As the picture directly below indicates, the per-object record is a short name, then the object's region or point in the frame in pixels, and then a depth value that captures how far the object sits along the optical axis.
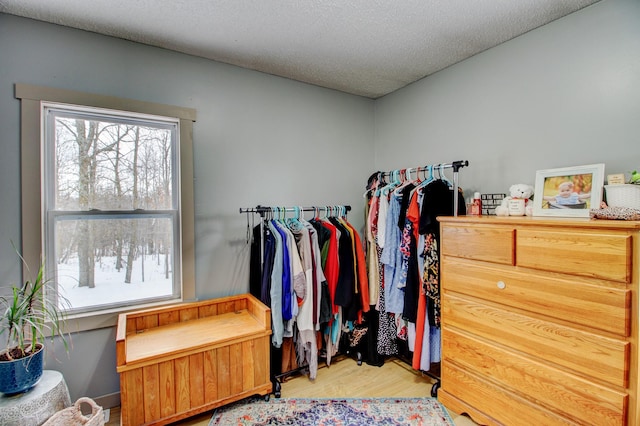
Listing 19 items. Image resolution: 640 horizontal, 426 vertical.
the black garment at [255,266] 2.50
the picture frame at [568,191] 1.71
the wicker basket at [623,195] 1.51
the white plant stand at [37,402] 1.44
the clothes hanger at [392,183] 2.56
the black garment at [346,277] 2.45
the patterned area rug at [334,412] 1.95
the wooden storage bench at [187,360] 1.75
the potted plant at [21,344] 1.49
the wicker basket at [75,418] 1.53
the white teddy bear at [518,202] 1.95
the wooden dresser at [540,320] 1.33
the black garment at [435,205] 2.13
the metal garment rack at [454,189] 2.11
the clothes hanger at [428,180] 2.29
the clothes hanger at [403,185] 2.42
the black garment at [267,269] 2.28
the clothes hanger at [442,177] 2.25
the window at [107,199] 1.93
